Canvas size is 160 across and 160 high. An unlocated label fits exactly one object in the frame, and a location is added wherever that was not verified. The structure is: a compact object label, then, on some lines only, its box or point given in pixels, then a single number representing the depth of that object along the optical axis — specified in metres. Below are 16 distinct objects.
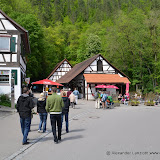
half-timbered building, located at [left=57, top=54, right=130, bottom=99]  33.54
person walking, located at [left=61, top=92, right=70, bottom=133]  9.67
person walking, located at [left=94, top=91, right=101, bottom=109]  21.23
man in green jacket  7.86
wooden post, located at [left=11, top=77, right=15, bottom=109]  17.19
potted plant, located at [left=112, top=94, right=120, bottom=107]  24.22
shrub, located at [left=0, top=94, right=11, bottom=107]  19.20
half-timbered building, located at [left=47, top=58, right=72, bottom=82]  49.31
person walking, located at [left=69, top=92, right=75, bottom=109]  18.73
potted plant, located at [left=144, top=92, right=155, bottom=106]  25.75
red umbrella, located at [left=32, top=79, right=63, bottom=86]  23.24
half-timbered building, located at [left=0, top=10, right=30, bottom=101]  21.34
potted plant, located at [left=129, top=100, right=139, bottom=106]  25.44
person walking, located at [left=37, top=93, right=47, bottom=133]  9.30
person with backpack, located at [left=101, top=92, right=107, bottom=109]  20.53
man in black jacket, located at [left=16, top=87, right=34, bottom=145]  7.64
